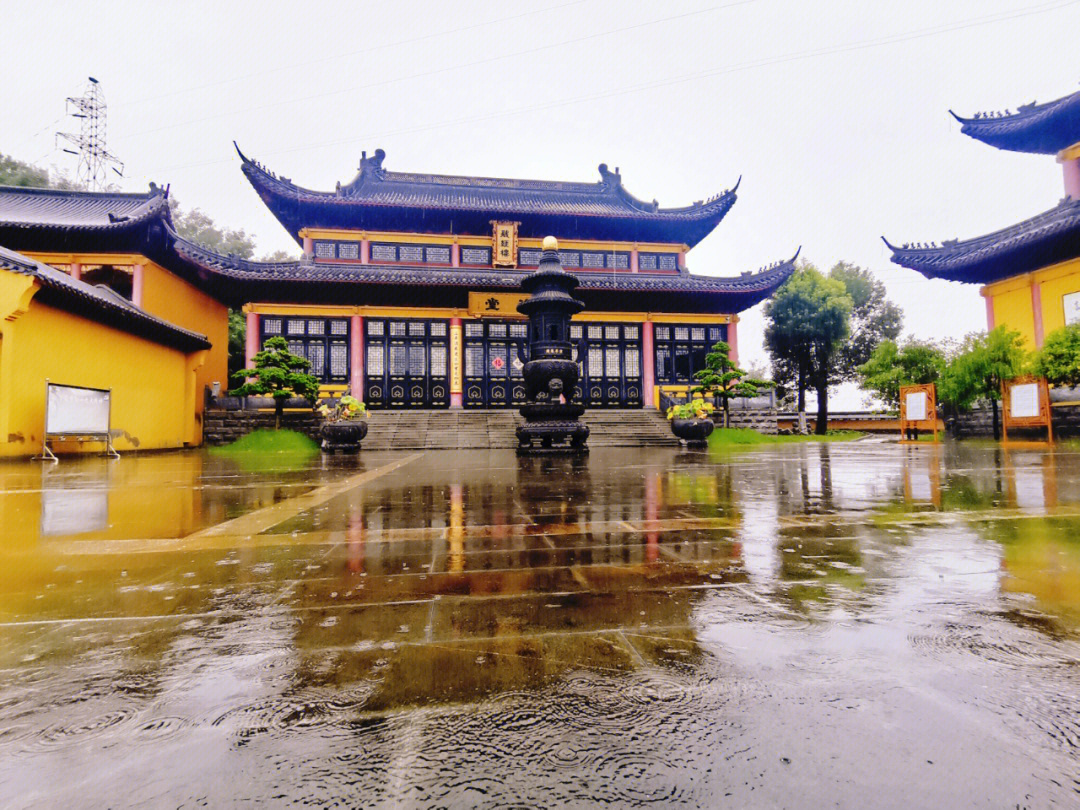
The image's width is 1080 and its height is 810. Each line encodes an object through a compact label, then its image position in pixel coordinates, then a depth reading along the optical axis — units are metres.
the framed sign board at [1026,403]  11.82
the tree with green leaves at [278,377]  14.24
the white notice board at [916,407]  13.80
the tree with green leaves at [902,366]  15.54
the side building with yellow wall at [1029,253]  14.21
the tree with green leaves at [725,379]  16.50
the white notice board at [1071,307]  14.10
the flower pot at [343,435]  11.29
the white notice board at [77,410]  9.89
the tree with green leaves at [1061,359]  12.14
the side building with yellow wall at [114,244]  14.98
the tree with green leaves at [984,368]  13.28
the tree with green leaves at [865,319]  29.11
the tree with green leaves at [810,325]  25.31
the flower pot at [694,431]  12.97
